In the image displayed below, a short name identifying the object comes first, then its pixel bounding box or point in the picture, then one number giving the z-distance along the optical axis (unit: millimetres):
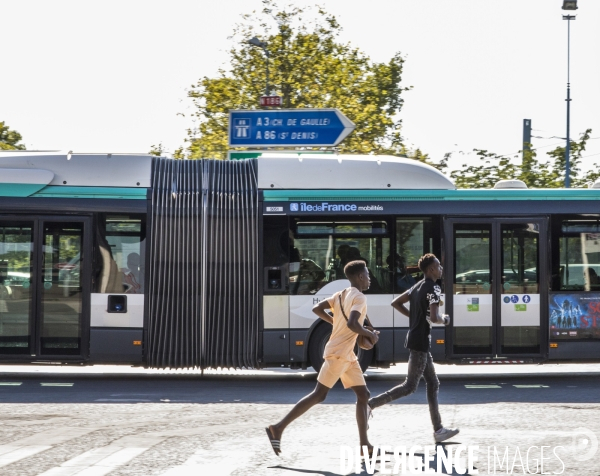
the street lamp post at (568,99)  36469
